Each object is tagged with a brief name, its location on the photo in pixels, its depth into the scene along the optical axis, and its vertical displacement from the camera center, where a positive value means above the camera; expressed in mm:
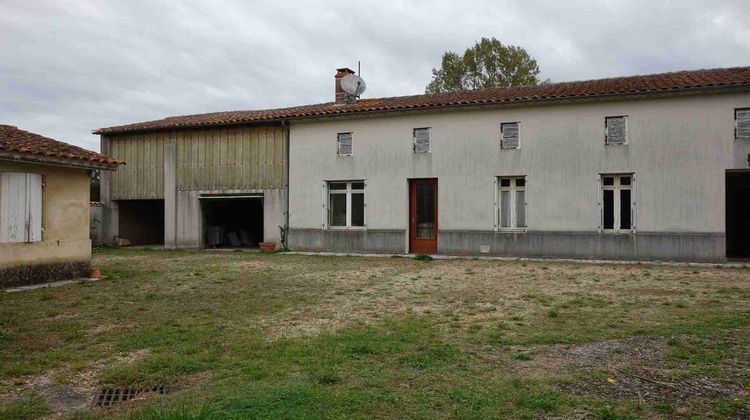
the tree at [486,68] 32375 +8764
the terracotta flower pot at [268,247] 18861 -1055
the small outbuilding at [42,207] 10031 +187
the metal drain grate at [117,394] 4207 -1397
